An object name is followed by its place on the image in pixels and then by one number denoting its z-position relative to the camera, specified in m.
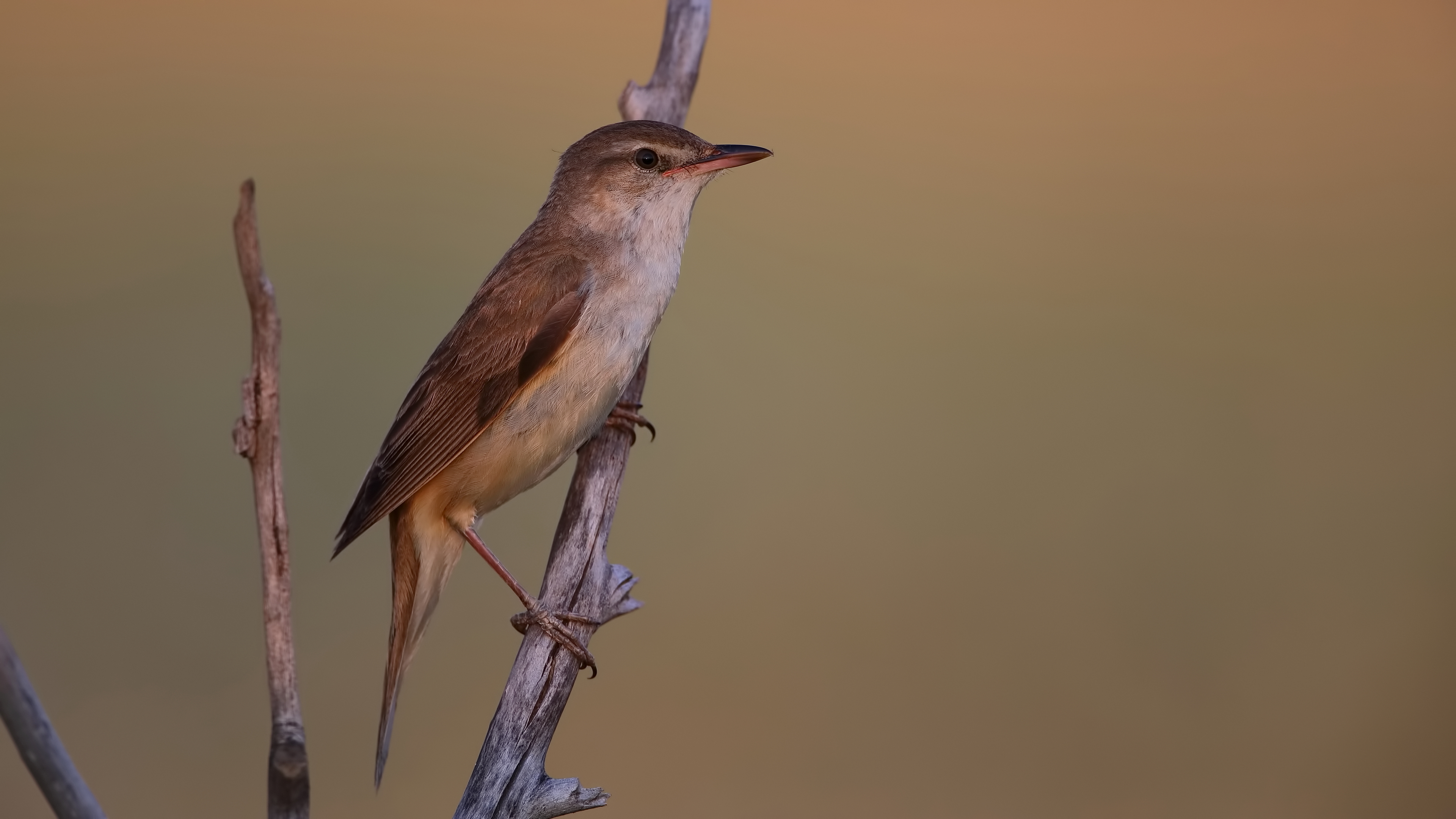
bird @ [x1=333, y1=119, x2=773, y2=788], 6.65
